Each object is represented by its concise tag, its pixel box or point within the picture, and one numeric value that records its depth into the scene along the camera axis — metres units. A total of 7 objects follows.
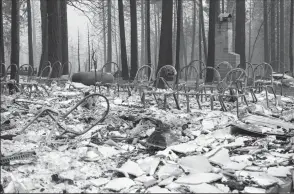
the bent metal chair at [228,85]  6.39
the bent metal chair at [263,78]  7.83
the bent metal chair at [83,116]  4.47
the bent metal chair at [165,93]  6.12
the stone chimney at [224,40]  12.64
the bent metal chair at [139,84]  7.17
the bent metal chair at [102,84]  7.84
